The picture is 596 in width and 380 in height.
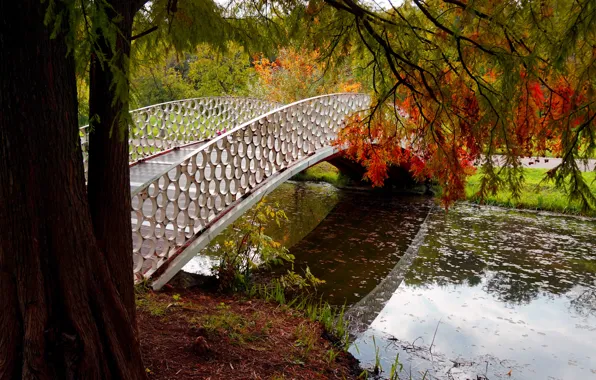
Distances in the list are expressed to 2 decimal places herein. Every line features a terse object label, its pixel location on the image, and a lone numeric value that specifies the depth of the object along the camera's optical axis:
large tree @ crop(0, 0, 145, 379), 2.19
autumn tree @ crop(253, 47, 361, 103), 17.85
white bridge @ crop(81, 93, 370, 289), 5.70
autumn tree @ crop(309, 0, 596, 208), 2.43
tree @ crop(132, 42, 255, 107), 17.31
